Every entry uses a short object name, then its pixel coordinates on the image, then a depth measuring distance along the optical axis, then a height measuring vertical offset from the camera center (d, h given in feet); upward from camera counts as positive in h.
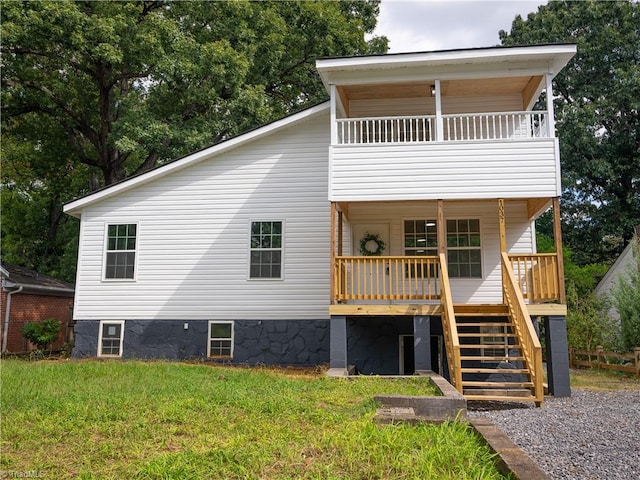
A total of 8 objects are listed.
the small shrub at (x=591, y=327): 53.11 -1.67
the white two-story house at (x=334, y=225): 34.50 +6.59
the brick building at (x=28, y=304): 58.49 +0.59
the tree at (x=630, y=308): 47.60 +0.26
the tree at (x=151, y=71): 57.67 +28.57
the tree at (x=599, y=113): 79.71 +29.94
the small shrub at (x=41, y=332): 52.85 -2.38
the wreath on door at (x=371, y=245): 40.34 +4.94
